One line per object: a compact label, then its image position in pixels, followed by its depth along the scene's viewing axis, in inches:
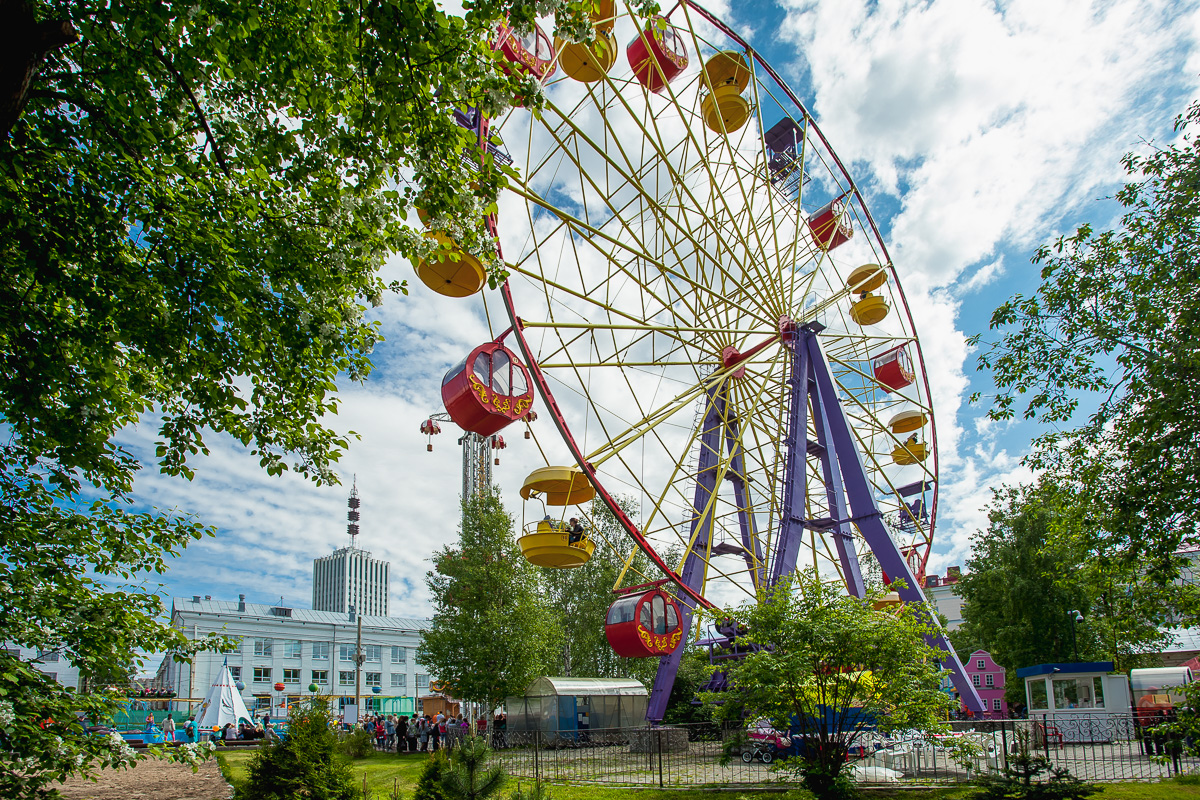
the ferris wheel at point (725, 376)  611.8
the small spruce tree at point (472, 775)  304.7
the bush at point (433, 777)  308.1
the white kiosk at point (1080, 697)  750.5
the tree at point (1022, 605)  1117.9
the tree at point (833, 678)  401.1
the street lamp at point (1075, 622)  1110.4
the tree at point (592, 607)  1438.2
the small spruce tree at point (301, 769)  341.1
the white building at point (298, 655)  2058.3
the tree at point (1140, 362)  291.0
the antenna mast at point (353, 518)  2957.7
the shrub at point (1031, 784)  312.5
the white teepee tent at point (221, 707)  1173.1
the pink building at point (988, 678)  1667.1
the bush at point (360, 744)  841.4
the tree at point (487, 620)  986.7
